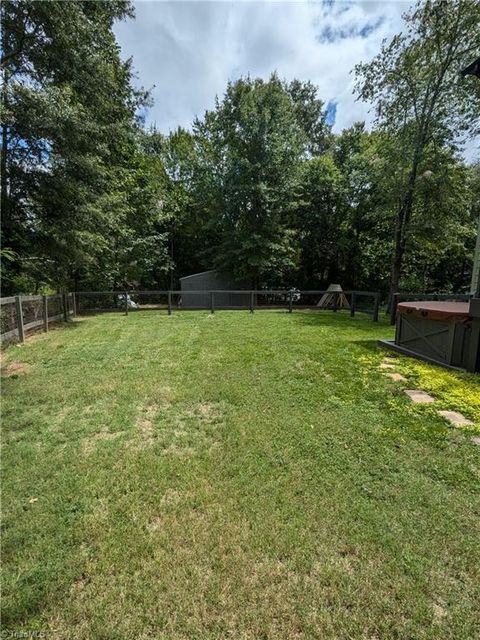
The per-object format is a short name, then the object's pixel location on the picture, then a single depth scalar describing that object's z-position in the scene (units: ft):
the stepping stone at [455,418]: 10.46
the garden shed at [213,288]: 50.42
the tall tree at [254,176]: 49.67
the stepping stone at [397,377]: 14.37
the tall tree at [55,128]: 23.13
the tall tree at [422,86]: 30.83
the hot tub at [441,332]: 14.98
